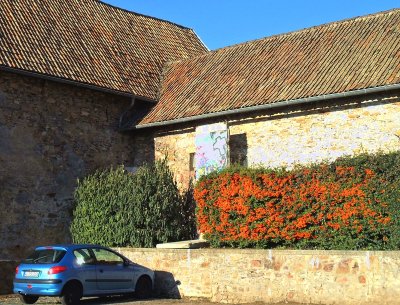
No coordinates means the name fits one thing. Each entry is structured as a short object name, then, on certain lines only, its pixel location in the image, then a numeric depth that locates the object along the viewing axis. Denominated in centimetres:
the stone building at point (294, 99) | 1591
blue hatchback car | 1238
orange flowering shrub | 1237
